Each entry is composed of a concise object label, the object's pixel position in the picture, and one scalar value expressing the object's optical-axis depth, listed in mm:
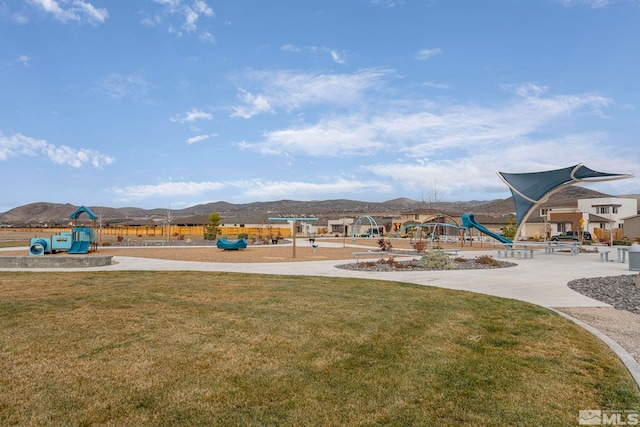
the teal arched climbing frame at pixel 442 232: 47369
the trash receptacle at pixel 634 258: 16469
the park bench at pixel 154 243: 38250
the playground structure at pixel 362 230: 76444
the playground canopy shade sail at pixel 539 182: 26891
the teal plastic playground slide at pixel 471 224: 32238
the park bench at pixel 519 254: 24161
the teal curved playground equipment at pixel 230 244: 28625
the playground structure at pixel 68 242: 21953
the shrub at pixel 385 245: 25166
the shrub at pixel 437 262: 17300
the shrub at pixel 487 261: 18686
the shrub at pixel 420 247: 23681
